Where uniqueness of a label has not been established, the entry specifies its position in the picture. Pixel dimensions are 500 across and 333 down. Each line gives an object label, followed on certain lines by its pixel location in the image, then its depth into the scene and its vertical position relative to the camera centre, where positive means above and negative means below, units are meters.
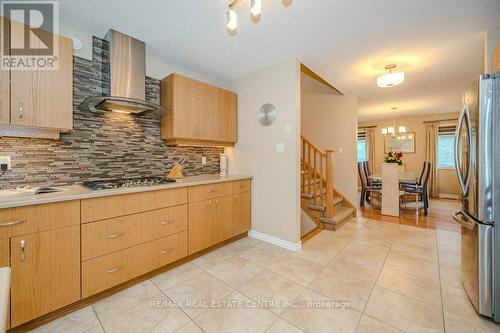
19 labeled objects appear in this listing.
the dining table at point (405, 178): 4.30 -0.24
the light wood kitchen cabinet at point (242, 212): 2.77 -0.63
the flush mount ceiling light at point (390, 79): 2.61 +1.15
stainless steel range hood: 1.97 +0.91
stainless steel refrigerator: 1.43 -0.18
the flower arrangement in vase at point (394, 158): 4.14 +0.19
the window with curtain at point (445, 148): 5.90 +0.56
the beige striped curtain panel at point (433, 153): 6.01 +0.42
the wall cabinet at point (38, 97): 1.50 +0.55
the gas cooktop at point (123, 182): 1.77 -0.15
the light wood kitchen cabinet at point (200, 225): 2.25 -0.67
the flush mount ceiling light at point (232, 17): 1.47 +1.09
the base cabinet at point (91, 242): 1.33 -0.61
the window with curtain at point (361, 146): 7.31 +0.77
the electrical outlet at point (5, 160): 1.61 +0.06
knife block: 2.57 -0.06
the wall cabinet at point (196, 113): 2.44 +0.71
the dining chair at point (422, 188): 4.18 -0.44
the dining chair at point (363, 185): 4.88 -0.43
